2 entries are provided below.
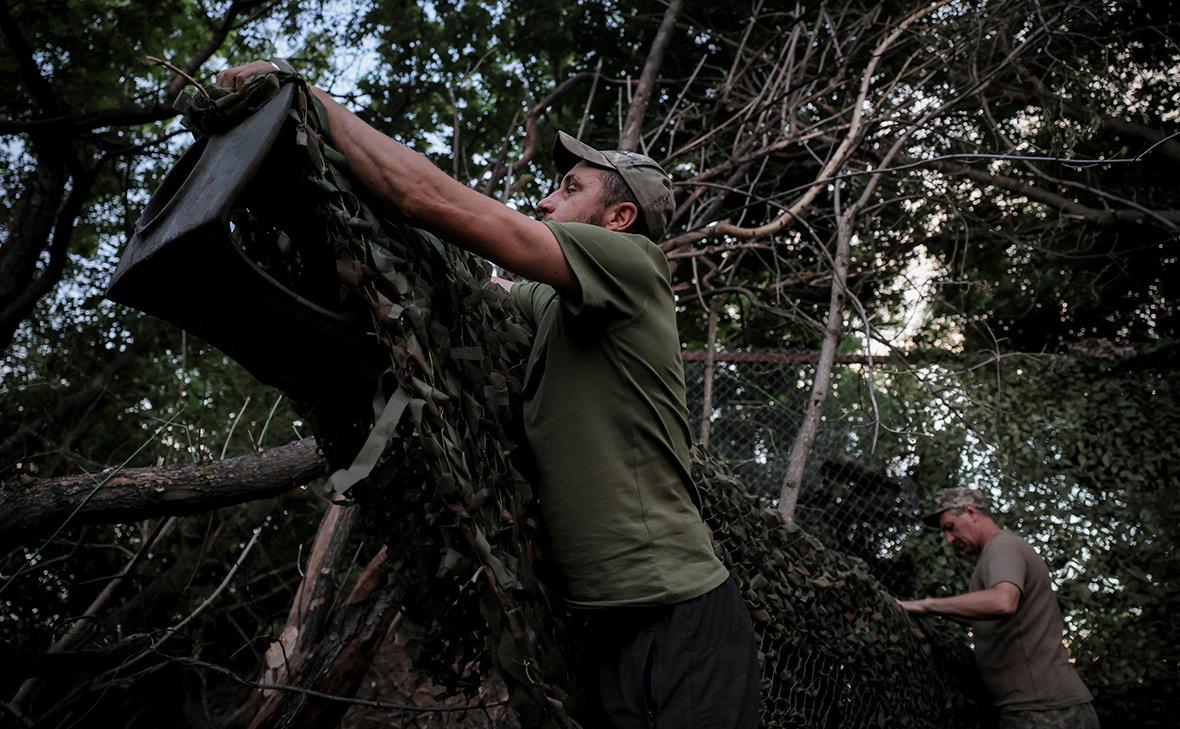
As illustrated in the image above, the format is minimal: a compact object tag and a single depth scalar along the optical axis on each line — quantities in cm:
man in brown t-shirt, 435
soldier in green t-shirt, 184
